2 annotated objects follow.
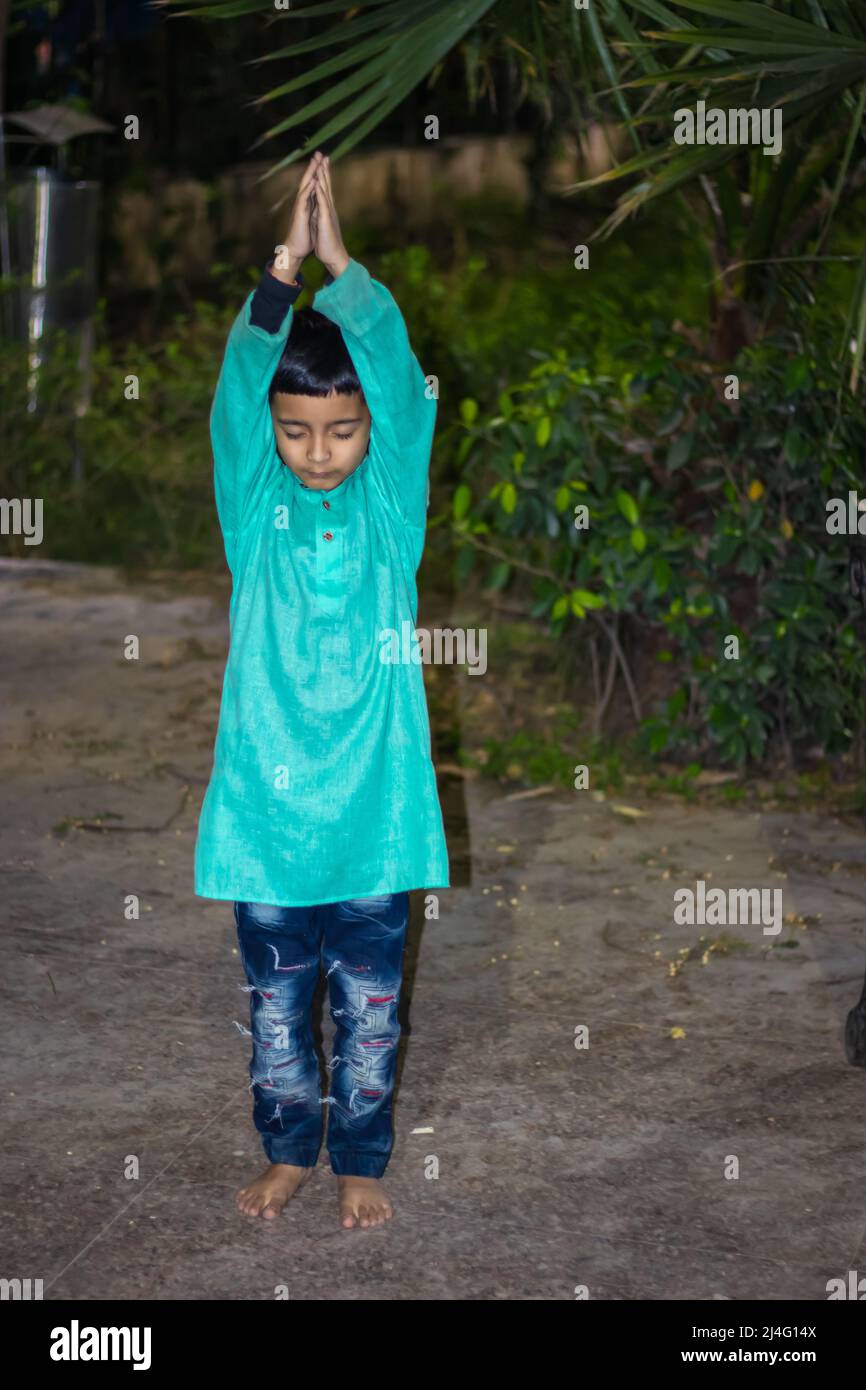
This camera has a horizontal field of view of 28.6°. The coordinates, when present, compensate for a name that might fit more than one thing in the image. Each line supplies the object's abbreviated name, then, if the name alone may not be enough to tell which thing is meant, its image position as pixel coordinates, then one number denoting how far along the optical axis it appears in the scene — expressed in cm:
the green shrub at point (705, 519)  493
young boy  258
